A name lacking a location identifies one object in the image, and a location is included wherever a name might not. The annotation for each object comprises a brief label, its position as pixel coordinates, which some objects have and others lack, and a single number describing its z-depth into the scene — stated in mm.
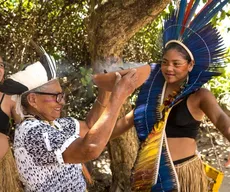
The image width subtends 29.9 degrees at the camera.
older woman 1690
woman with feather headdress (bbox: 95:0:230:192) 2607
